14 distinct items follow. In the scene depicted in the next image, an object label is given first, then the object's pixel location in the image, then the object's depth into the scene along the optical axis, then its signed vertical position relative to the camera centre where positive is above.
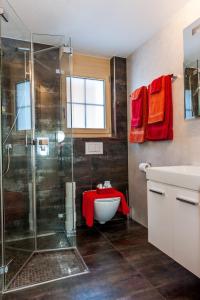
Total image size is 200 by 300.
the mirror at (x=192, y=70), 1.90 +0.72
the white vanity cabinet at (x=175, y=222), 1.33 -0.49
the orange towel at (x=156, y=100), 2.26 +0.53
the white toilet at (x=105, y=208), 2.56 -0.67
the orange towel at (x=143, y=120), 2.59 +0.36
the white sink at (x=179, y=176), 1.34 -0.18
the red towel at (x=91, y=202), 2.56 -0.62
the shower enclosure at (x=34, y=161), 1.86 -0.10
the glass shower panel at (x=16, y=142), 1.91 +0.10
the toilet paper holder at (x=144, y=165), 2.61 -0.17
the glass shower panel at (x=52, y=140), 2.50 +0.13
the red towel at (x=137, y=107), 2.63 +0.54
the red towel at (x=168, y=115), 2.21 +0.36
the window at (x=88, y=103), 3.01 +0.67
